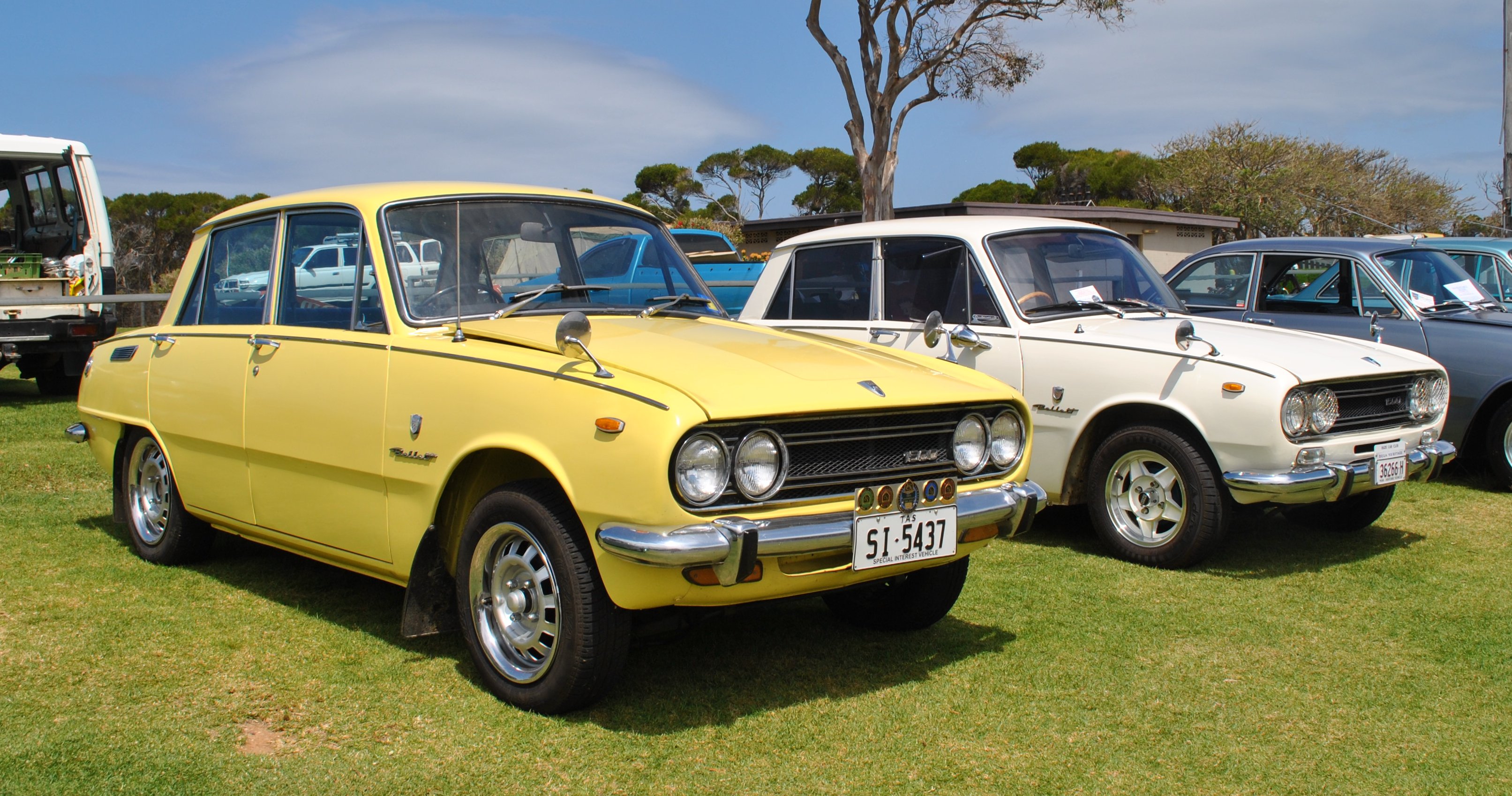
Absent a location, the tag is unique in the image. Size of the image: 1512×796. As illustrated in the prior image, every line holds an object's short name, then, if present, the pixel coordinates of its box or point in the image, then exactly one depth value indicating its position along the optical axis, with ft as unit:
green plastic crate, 38.75
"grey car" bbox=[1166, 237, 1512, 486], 24.75
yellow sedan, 10.91
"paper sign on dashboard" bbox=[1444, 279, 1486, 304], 26.50
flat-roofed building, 93.09
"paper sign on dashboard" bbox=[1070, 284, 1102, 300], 21.16
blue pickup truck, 15.47
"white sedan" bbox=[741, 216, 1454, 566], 17.51
